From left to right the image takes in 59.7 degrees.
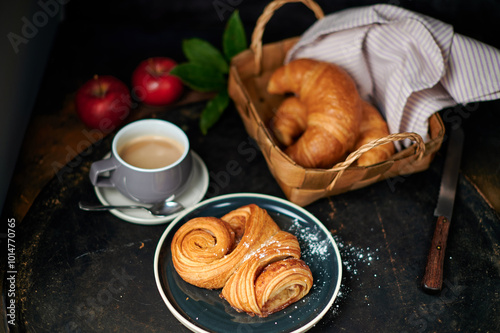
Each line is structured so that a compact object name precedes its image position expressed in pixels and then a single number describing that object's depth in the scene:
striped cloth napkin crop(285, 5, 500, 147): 0.95
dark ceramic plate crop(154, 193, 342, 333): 0.75
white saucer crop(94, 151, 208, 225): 0.90
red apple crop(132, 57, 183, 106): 1.20
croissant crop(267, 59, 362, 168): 0.93
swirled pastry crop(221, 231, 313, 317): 0.74
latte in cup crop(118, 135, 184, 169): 0.92
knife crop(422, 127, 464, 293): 0.85
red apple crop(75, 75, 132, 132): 1.11
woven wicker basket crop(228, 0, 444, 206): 0.86
